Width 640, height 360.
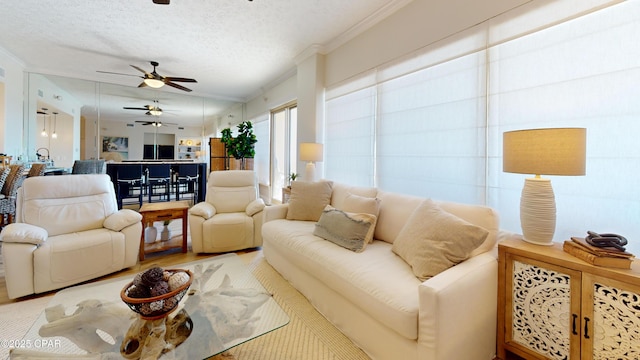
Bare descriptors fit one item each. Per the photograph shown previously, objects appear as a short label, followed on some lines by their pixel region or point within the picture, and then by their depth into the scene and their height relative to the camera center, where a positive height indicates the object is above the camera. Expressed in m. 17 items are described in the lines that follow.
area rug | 1.58 -1.10
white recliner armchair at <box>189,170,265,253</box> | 3.03 -0.51
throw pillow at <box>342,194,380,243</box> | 2.29 -0.26
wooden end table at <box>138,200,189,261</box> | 2.96 -0.49
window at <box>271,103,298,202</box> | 5.23 +0.66
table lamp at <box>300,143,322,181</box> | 3.60 +0.34
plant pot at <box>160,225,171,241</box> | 3.40 -0.80
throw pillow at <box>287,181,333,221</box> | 2.83 -0.26
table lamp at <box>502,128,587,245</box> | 1.31 +0.09
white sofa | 1.25 -0.67
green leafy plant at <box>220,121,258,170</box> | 5.96 +0.78
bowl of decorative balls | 1.19 -0.57
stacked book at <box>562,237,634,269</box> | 1.14 -0.35
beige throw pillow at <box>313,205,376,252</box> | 2.04 -0.44
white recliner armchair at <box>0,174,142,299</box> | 2.04 -0.57
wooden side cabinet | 1.11 -0.63
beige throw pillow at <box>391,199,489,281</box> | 1.50 -0.39
